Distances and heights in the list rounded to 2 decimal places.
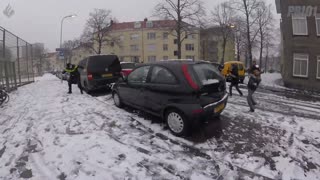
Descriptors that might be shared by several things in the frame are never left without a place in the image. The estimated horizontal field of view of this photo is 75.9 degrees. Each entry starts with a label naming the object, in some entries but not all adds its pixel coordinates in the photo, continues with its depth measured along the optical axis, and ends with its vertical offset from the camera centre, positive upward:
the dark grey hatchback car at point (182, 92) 4.44 -0.47
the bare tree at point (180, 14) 24.12 +6.84
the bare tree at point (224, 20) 35.29 +8.97
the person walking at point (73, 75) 9.95 -0.10
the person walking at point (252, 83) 6.39 -0.37
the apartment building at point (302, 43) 14.19 +2.02
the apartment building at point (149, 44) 49.13 +6.77
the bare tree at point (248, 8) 24.04 +7.58
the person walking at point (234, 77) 8.77 -0.23
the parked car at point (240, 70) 14.91 +0.12
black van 9.13 +0.06
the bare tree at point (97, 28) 38.26 +8.38
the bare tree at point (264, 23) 30.30 +7.45
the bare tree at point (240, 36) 30.12 +6.17
